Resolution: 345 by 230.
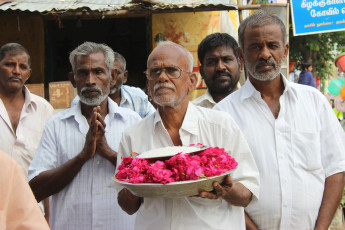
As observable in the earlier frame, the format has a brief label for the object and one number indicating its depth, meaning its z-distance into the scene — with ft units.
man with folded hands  8.89
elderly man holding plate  7.02
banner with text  29.63
